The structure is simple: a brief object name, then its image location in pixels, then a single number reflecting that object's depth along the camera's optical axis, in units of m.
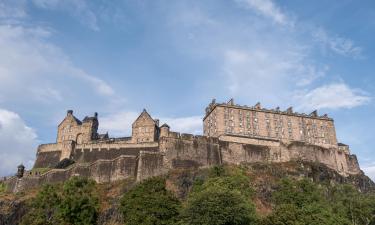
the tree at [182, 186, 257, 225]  40.38
